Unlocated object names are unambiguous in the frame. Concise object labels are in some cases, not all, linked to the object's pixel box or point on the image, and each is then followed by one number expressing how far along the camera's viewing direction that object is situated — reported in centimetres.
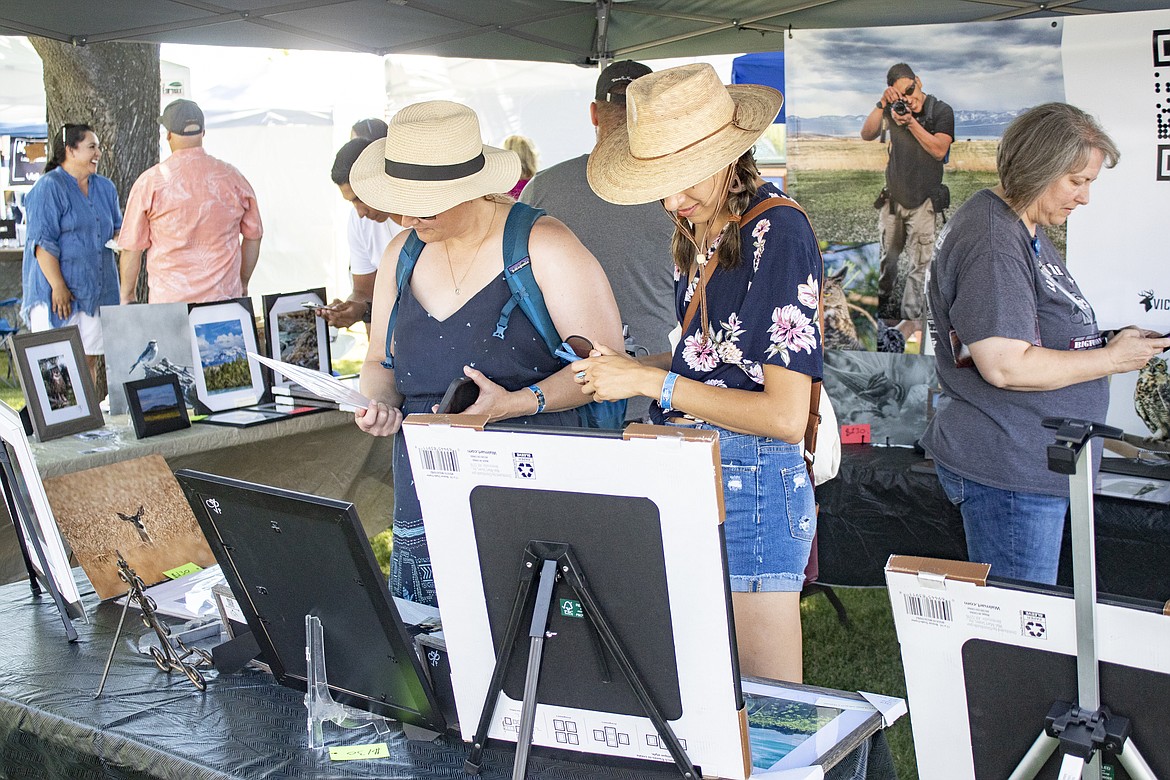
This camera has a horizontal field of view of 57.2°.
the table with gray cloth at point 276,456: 304
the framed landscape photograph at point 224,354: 346
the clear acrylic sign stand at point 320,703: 144
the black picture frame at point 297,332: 357
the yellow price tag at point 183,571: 213
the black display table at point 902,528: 301
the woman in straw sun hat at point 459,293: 198
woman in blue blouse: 515
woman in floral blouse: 161
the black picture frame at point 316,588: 133
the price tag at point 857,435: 371
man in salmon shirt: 423
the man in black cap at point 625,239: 332
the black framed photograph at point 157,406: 317
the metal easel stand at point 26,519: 185
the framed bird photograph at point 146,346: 331
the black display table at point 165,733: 136
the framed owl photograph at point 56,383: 302
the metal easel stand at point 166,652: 163
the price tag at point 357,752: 139
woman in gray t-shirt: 208
